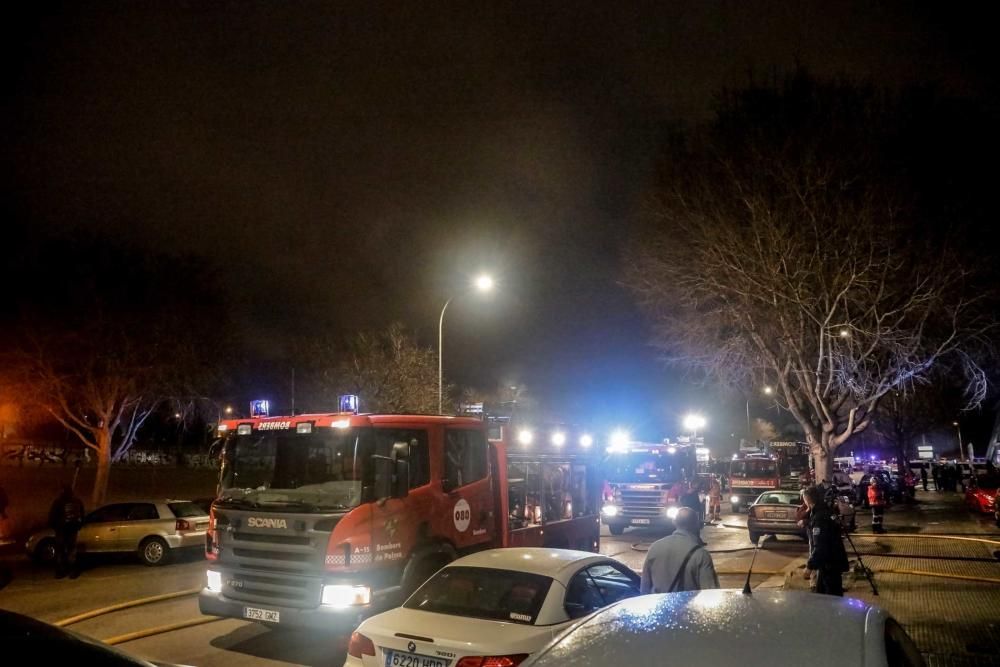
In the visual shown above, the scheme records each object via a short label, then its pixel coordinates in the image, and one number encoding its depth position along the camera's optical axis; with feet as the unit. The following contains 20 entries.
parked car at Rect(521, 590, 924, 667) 8.54
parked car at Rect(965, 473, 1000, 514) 90.51
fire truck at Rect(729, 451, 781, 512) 120.88
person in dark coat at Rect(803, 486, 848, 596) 30.63
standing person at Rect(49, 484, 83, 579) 50.19
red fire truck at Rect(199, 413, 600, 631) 27.53
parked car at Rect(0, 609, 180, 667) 11.46
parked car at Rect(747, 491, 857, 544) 70.54
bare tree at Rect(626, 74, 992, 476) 54.24
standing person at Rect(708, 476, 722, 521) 97.88
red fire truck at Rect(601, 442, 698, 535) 80.33
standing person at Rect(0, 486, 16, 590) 51.33
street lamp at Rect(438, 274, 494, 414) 71.61
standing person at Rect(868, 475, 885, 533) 72.64
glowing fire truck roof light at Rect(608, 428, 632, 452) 88.04
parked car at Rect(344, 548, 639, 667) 18.48
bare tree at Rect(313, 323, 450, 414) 124.67
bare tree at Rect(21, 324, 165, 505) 88.48
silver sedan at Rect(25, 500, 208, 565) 55.67
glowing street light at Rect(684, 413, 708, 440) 178.70
